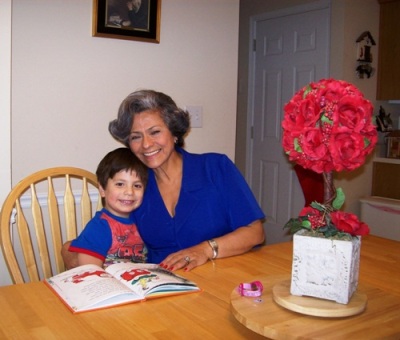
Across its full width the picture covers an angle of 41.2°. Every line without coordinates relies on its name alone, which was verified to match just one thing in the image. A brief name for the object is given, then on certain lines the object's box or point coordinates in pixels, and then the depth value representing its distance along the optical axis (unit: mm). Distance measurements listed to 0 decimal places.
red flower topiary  1075
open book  1248
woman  1872
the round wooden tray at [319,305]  1141
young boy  1744
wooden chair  1749
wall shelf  4023
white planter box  1136
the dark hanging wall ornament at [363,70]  4031
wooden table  1098
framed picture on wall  2271
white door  4262
